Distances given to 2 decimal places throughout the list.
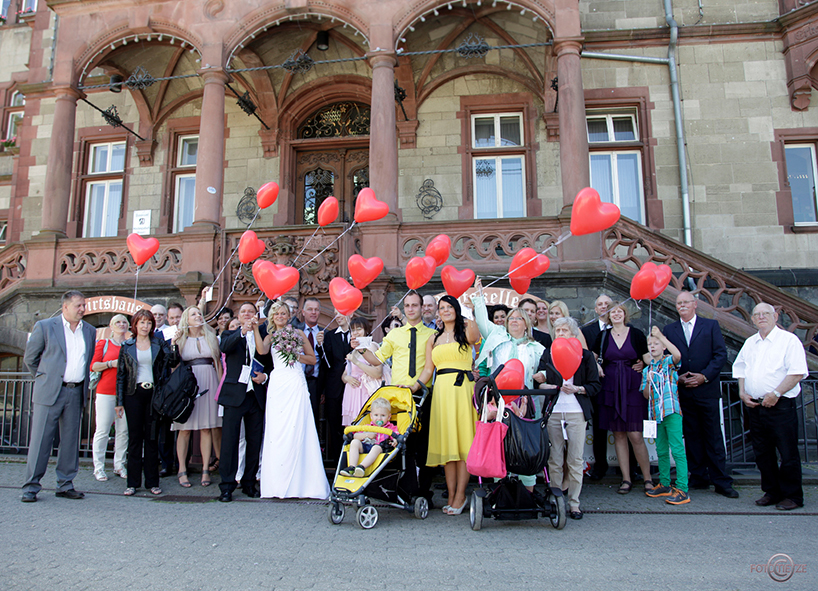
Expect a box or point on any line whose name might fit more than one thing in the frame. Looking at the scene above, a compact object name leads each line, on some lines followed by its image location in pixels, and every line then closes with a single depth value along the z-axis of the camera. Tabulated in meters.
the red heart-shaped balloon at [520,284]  7.20
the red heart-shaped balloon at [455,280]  6.67
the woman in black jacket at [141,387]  6.34
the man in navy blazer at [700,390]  6.38
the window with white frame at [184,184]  14.06
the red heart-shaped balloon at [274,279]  6.62
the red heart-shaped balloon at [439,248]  7.62
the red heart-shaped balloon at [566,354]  5.17
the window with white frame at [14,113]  16.00
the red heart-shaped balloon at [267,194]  8.30
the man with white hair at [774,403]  5.77
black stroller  4.92
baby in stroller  5.19
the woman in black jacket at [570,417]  5.50
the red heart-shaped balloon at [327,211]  8.05
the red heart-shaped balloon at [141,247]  8.52
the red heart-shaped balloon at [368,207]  7.81
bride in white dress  6.11
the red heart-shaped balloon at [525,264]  7.04
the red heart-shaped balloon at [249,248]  7.89
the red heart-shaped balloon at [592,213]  6.45
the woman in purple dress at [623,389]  6.26
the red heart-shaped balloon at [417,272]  6.88
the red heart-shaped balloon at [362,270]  7.52
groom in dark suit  6.20
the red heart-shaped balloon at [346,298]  6.65
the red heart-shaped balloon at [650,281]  6.54
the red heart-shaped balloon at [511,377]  5.04
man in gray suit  6.00
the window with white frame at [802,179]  12.18
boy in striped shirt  6.12
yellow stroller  5.06
